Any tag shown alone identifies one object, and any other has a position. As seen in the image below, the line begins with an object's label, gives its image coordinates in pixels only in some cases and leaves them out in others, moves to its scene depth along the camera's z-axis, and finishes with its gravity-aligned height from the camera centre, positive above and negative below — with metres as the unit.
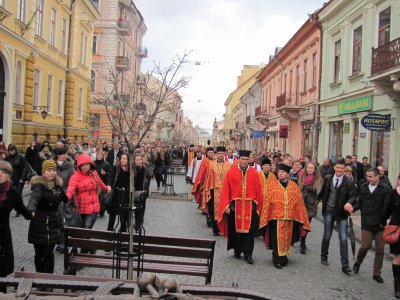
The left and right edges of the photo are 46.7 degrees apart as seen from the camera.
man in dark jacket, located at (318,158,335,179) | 14.38 -0.40
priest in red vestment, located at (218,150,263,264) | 8.11 -0.98
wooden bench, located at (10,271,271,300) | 3.21 -1.02
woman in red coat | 6.88 -0.68
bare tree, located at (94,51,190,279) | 4.52 -0.01
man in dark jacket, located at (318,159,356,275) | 7.64 -0.77
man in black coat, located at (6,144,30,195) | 11.16 -0.61
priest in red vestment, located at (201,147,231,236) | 10.69 -0.85
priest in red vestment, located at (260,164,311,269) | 7.82 -1.06
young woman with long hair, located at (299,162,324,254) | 8.90 -0.64
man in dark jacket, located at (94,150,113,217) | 10.37 -0.51
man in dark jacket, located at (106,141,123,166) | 16.48 -0.38
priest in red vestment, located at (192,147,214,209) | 12.10 -0.86
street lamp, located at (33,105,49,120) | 22.12 +1.53
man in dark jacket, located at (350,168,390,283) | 6.93 -0.84
